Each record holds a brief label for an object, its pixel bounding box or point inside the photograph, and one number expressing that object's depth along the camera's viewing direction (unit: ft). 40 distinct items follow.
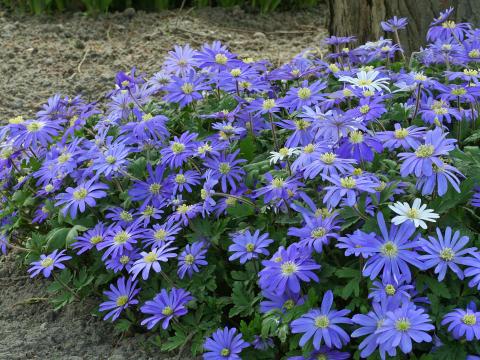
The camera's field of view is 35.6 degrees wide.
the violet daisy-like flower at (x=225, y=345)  6.71
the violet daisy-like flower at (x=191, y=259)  7.28
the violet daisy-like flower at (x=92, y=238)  7.80
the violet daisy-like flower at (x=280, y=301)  6.65
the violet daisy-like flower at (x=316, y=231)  6.46
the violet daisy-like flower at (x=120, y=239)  7.54
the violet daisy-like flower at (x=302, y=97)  8.00
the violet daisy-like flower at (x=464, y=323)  5.88
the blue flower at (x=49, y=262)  7.84
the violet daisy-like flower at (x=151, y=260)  7.11
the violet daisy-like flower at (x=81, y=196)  7.93
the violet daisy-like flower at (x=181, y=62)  9.39
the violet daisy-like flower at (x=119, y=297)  7.45
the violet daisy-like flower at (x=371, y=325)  5.98
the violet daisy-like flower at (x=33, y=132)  8.91
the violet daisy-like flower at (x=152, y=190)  7.97
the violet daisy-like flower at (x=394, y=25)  9.88
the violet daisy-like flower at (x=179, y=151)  7.78
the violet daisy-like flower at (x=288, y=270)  6.43
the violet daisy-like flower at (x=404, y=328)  5.77
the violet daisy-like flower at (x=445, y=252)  6.15
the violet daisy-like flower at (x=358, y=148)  6.89
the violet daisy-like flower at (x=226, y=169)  7.75
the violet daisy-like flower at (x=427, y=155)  6.36
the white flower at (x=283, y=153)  7.09
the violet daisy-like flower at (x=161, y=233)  7.51
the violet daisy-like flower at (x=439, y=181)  6.31
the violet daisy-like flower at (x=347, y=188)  6.26
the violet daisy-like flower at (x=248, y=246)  6.93
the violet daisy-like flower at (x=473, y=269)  6.04
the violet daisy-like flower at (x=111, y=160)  7.90
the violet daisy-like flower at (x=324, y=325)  6.14
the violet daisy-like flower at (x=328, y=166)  6.57
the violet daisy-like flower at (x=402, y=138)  6.91
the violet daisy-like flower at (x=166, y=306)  7.03
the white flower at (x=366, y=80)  7.84
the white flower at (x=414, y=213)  6.16
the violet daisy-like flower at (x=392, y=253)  6.13
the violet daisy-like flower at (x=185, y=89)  8.71
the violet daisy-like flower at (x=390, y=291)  6.09
